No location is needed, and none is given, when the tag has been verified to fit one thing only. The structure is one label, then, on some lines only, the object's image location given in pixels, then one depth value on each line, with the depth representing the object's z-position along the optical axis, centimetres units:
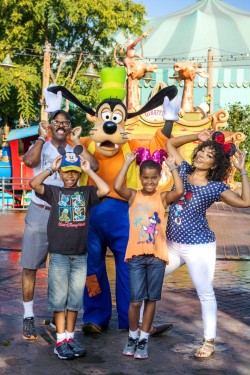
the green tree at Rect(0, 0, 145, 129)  2373
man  477
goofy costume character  498
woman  447
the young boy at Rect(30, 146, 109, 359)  432
